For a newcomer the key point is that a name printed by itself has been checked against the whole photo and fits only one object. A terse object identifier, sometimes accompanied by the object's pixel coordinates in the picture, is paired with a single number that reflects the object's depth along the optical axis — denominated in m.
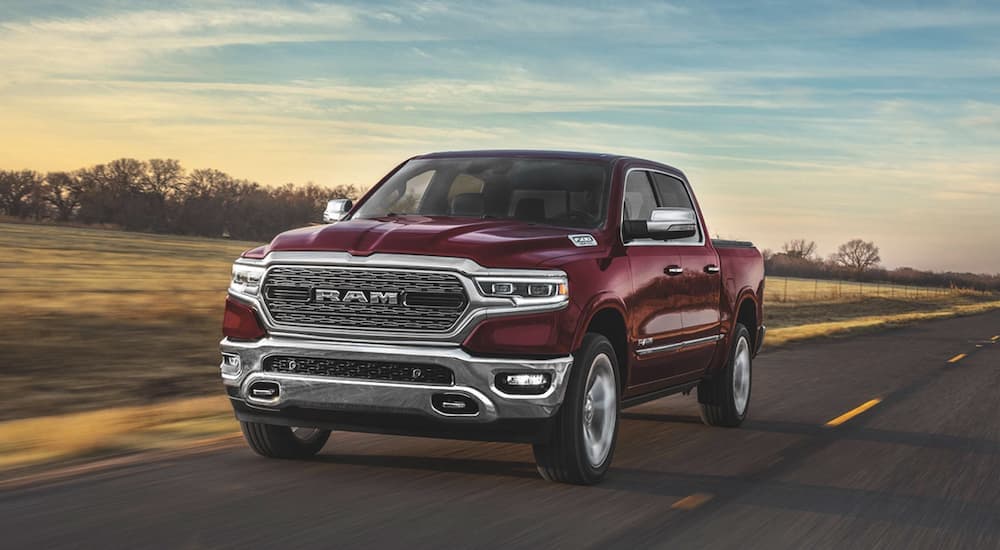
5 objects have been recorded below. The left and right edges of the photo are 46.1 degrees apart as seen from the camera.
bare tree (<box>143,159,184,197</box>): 74.03
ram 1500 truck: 6.54
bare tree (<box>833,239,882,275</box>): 199.12
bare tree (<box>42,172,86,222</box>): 72.00
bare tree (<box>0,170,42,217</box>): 65.22
